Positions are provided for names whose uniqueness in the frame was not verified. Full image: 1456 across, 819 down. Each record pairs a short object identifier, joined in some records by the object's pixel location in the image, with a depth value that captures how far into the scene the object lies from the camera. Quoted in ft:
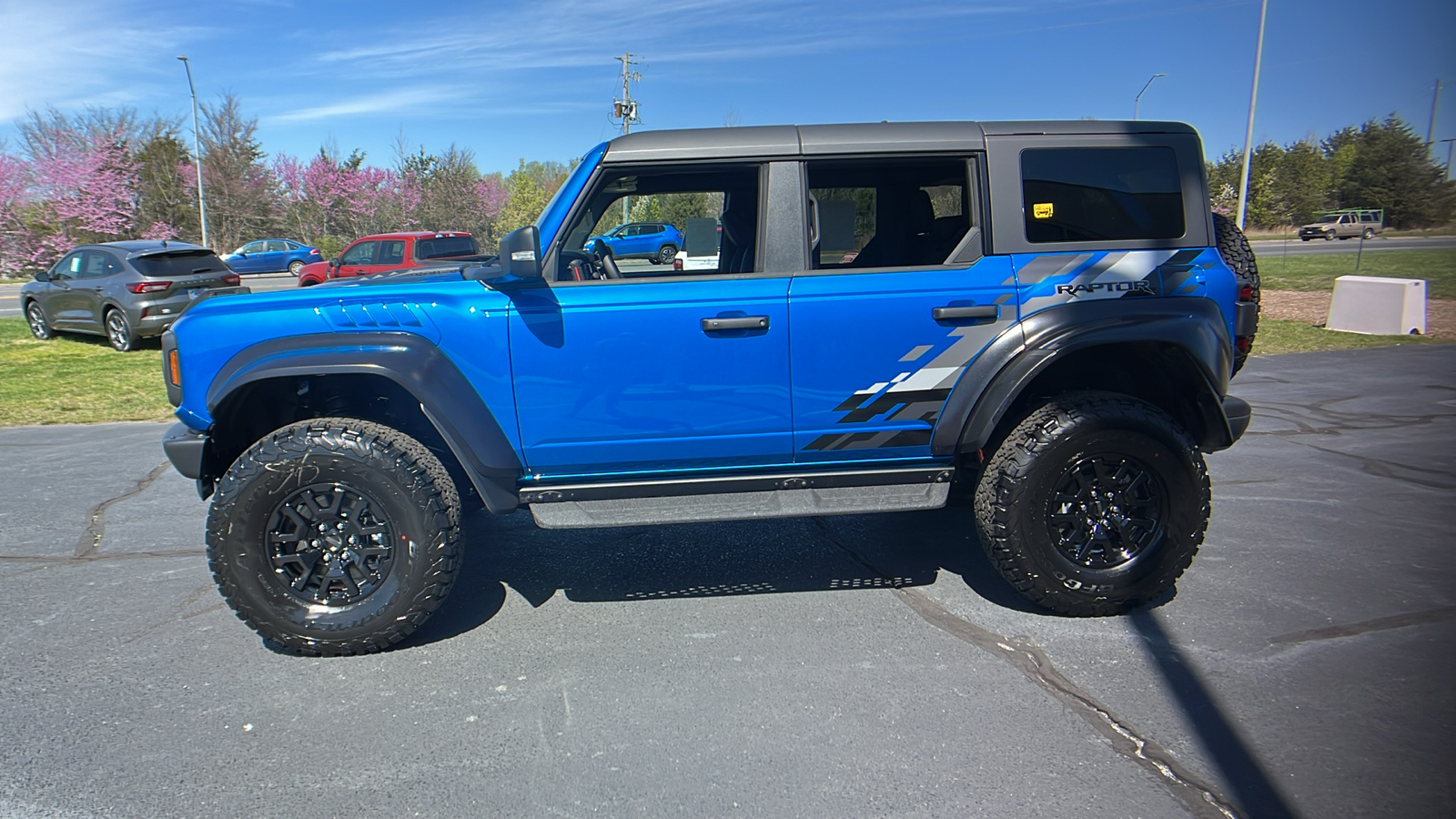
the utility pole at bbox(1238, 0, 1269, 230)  73.77
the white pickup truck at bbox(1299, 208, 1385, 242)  133.69
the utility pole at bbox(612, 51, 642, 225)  107.86
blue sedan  100.89
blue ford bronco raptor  11.25
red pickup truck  55.62
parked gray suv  40.63
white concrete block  37.47
